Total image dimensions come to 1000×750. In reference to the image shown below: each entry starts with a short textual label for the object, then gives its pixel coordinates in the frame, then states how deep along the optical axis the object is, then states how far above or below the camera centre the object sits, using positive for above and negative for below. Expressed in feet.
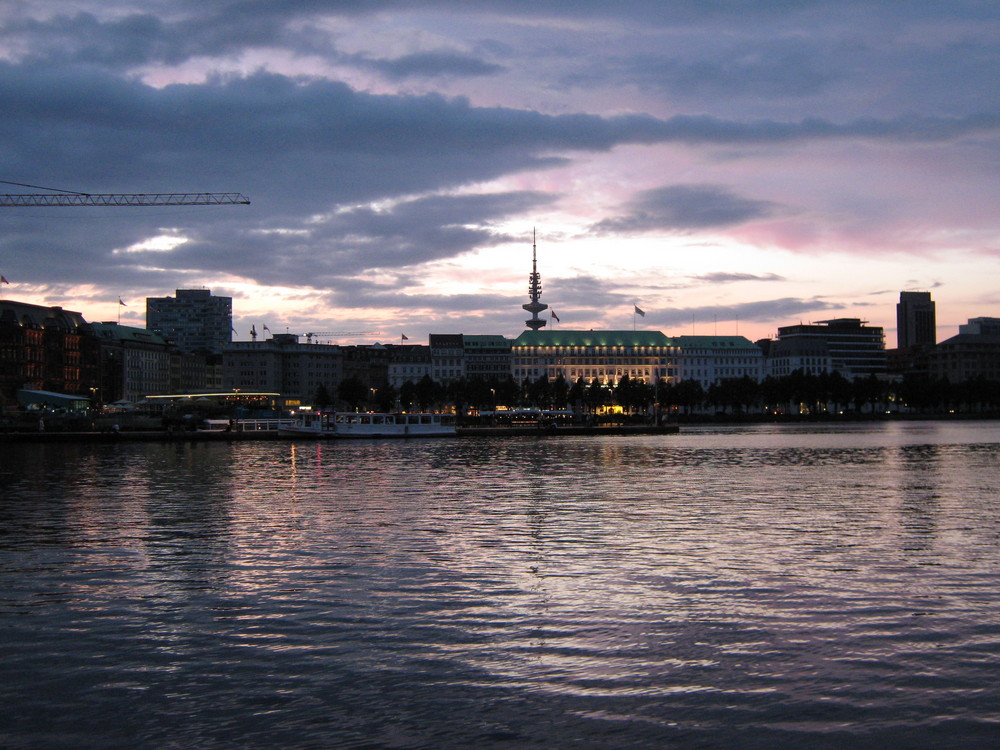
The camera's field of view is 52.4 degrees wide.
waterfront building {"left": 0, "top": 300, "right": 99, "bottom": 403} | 628.28 +25.10
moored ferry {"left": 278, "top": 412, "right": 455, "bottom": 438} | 492.95 -16.00
